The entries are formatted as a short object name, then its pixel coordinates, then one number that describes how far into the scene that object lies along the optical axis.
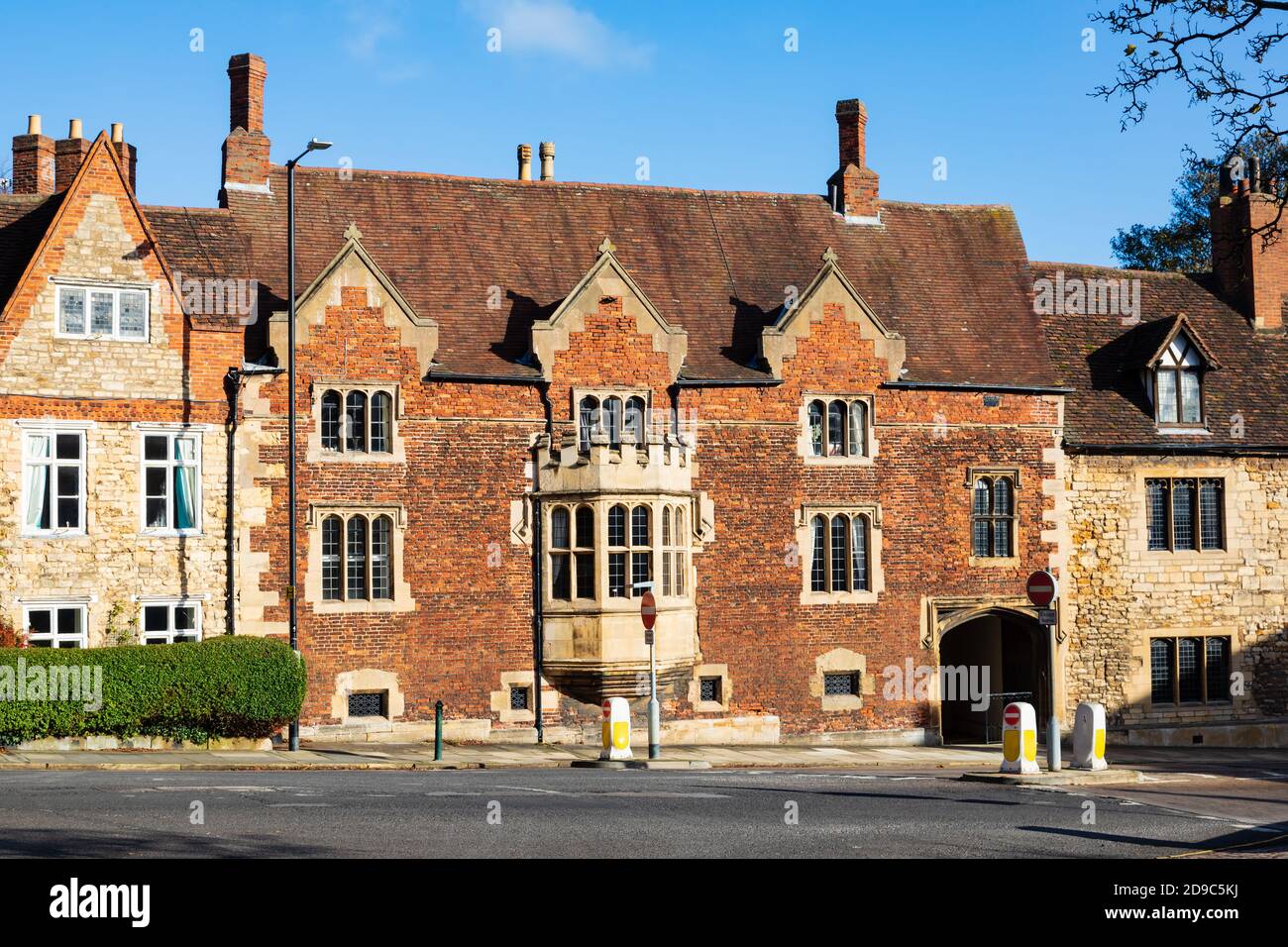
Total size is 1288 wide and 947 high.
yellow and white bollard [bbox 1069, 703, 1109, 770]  24.69
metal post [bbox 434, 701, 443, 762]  27.61
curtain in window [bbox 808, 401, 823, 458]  33.62
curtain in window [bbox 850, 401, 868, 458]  33.78
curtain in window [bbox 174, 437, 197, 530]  29.47
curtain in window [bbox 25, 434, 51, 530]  28.52
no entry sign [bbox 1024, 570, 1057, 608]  23.92
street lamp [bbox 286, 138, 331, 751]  28.30
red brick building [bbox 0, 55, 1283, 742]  30.61
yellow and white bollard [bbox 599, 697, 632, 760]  27.14
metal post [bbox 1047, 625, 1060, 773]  23.62
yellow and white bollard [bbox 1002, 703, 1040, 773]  23.80
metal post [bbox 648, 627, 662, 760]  27.78
